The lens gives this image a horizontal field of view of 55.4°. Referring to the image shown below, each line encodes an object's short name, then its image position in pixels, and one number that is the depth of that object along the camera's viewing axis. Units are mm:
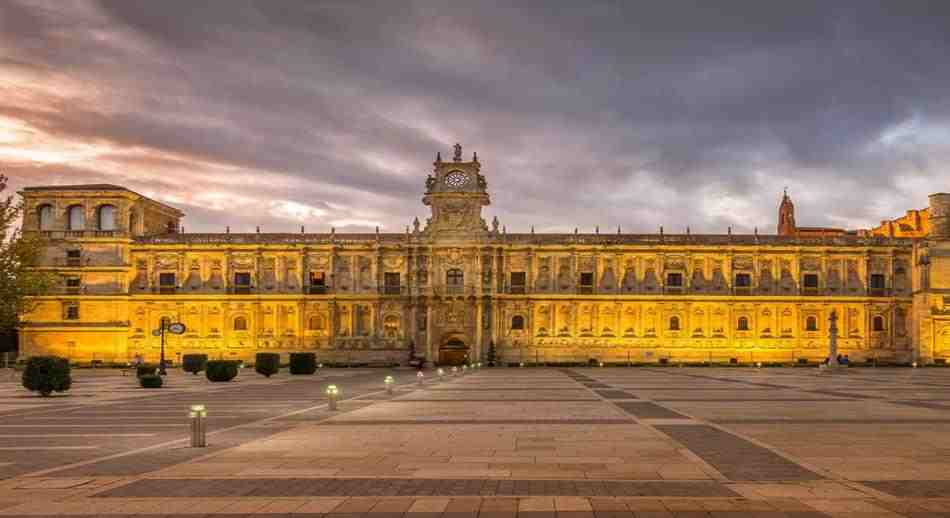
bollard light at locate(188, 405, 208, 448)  19219
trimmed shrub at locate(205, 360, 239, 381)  49344
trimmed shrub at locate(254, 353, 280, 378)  56906
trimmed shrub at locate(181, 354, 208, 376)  61344
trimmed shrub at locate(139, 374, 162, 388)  42969
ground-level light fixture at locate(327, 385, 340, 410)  28622
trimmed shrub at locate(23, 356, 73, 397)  37281
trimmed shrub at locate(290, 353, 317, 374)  62000
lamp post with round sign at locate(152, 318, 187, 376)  57125
